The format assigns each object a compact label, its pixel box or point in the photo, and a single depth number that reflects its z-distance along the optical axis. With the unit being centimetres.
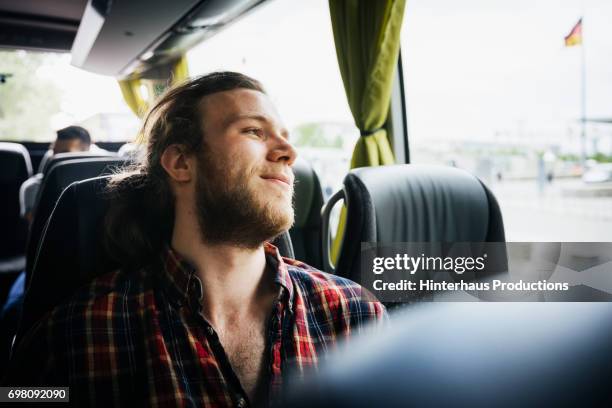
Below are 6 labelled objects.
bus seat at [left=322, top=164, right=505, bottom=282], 118
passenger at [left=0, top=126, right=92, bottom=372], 234
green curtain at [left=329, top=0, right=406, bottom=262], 196
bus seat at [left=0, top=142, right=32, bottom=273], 269
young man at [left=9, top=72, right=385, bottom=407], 72
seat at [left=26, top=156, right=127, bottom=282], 102
